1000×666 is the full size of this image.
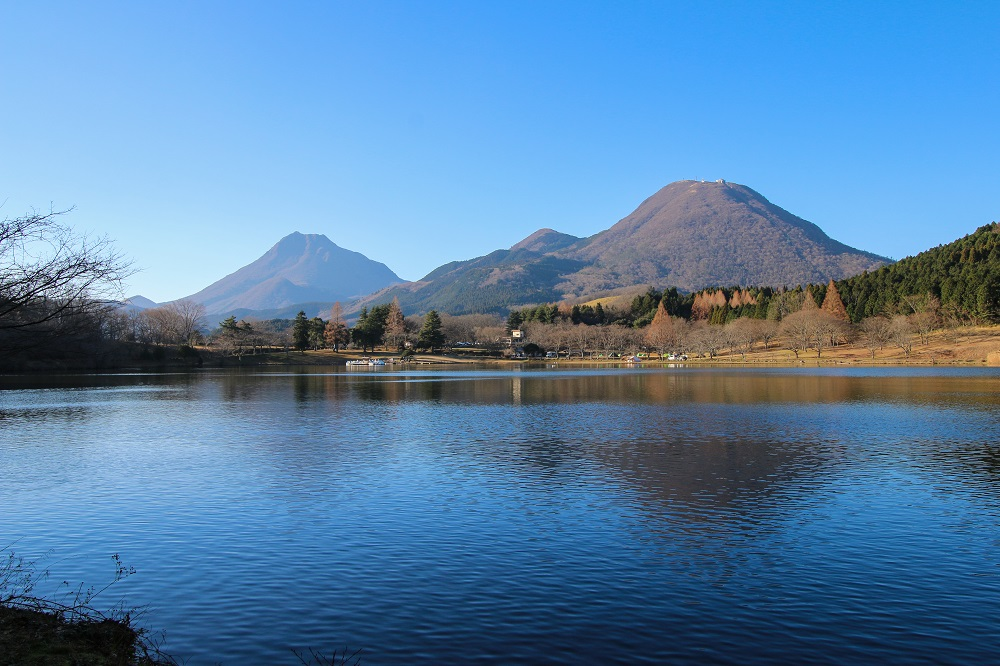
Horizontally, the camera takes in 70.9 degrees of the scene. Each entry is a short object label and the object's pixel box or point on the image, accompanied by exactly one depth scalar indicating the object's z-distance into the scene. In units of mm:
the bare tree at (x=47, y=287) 13227
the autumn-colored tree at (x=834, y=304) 146250
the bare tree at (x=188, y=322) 160212
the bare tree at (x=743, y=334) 141750
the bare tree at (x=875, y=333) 120125
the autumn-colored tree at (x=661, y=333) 165500
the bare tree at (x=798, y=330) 130625
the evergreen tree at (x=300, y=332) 157875
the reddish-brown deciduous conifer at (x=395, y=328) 176962
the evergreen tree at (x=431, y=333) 167500
